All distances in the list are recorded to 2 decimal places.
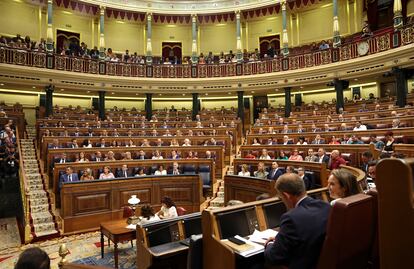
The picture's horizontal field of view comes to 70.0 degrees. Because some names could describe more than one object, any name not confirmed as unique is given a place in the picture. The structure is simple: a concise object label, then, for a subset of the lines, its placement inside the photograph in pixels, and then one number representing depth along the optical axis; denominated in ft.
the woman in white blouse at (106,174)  20.25
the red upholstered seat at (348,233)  5.08
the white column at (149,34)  47.01
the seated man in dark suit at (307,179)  15.65
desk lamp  13.58
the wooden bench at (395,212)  4.28
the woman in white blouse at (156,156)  25.04
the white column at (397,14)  31.68
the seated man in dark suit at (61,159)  22.36
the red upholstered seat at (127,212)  15.02
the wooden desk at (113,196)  17.16
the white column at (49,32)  38.63
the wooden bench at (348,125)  22.07
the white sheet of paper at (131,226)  12.86
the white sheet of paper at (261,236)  6.86
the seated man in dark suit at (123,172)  21.52
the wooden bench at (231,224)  6.34
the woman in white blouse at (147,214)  13.00
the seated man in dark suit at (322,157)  18.82
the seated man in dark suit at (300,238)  5.25
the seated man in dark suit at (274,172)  18.30
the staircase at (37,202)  16.75
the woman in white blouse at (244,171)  20.47
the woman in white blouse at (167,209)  12.69
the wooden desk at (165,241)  8.14
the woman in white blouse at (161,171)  22.45
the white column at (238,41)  45.21
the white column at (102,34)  42.75
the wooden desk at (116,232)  12.10
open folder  6.16
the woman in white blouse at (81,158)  23.30
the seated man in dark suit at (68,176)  19.16
